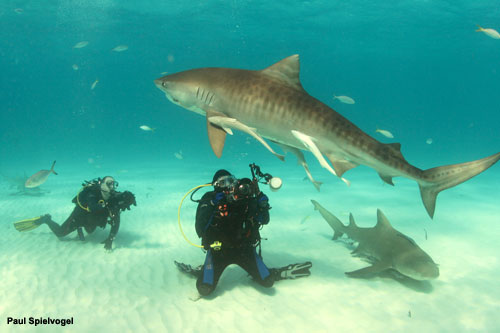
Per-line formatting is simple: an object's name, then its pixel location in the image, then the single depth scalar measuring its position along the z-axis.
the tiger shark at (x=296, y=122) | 3.11
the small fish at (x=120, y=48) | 18.03
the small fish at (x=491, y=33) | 10.43
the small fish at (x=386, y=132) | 11.82
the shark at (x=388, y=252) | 4.72
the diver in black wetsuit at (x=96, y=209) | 6.54
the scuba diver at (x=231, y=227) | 4.42
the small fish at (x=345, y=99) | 13.42
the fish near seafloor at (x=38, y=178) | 9.61
